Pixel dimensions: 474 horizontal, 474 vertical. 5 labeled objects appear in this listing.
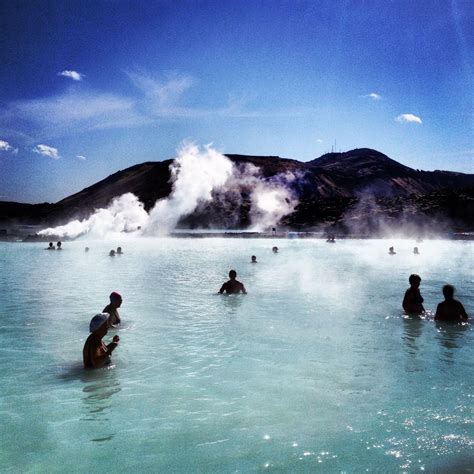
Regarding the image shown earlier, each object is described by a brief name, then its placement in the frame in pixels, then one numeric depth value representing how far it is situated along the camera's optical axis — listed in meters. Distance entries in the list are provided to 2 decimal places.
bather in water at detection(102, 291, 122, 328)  8.75
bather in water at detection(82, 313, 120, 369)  6.43
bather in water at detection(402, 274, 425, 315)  10.86
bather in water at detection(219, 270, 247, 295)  14.10
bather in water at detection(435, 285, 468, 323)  9.97
